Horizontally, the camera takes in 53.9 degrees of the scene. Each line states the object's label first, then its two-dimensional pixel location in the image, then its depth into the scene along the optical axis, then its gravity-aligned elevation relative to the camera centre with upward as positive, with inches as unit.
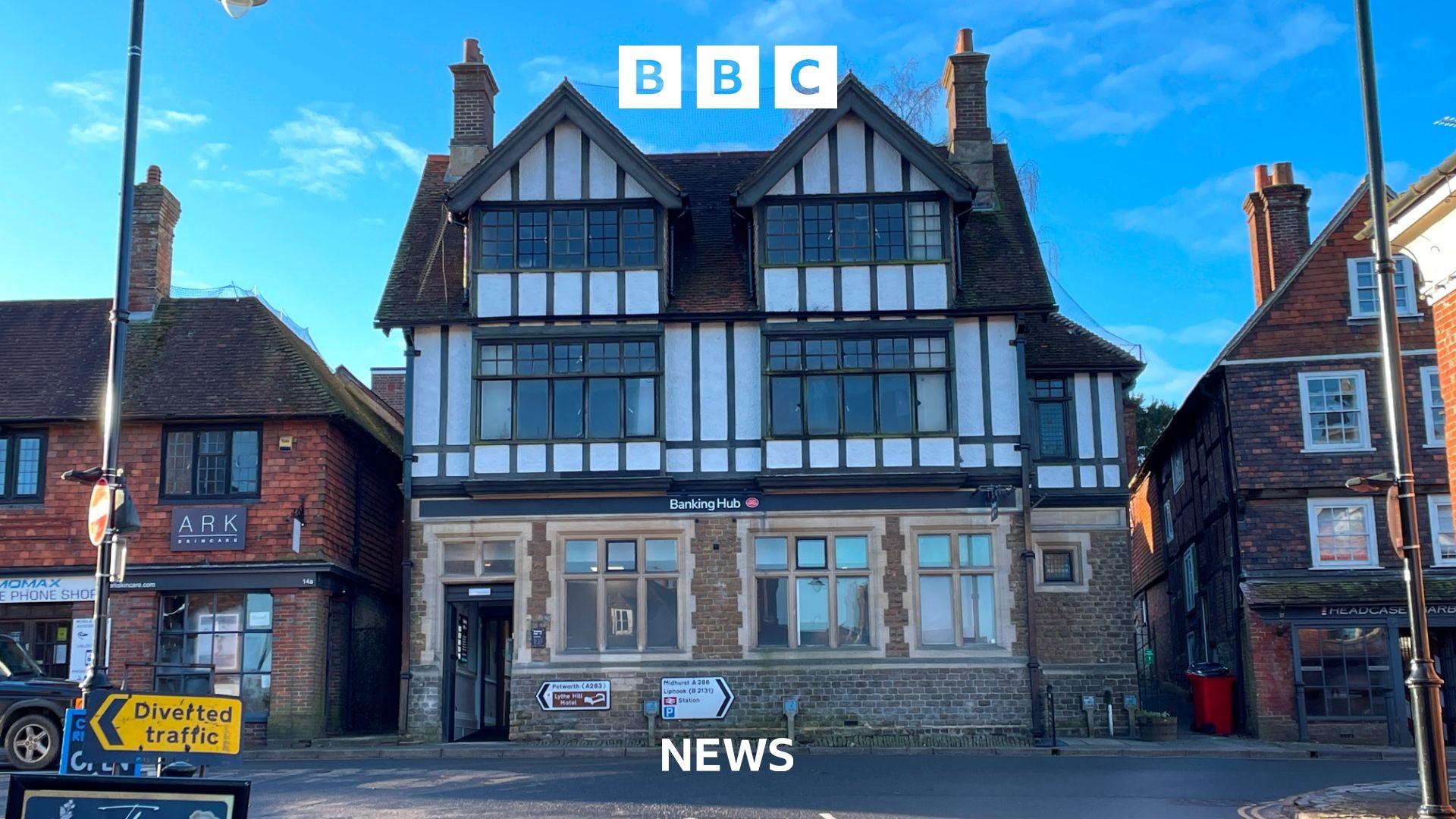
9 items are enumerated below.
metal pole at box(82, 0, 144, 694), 467.2 +104.6
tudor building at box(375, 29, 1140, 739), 983.0 +128.5
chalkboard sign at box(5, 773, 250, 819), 315.6 -32.5
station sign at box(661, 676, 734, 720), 969.5 -37.2
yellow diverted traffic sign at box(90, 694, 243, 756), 382.9 -19.5
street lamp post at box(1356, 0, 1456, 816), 485.5 +45.2
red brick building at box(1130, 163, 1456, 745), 1039.6 +95.4
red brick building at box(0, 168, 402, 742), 1010.7 +89.1
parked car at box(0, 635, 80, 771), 738.2 -34.3
